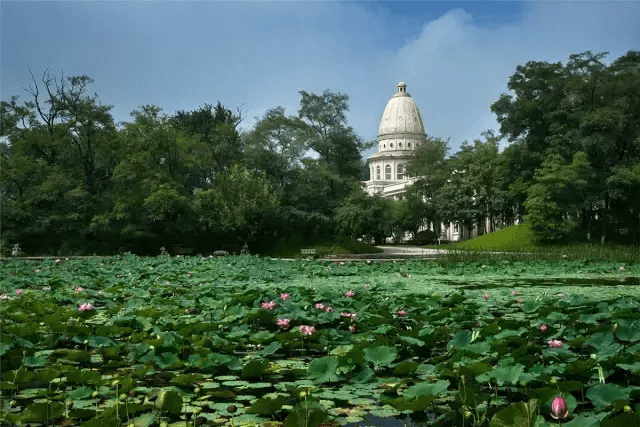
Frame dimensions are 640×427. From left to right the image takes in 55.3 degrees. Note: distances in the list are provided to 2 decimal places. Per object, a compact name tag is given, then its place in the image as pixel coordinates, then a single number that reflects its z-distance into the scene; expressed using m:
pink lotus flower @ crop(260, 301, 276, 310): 5.43
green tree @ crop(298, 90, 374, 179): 40.34
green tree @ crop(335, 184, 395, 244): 32.84
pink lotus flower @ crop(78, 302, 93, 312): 5.18
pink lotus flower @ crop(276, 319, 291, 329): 4.59
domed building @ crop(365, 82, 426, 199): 89.19
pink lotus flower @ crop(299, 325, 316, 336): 4.23
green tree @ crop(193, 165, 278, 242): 30.47
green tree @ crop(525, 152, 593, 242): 31.61
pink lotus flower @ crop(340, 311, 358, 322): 5.13
